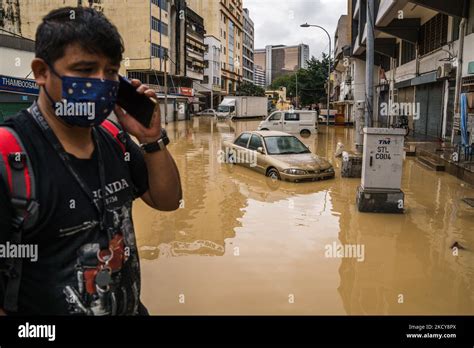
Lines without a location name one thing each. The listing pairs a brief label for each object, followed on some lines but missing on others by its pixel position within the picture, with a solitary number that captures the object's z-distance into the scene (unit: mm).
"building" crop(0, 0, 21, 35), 38497
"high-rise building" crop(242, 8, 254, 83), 114175
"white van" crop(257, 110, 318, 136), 27062
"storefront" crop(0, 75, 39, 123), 15980
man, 1594
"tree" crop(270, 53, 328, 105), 55250
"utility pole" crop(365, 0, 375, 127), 10648
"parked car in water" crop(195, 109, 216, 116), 59984
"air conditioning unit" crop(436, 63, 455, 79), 17875
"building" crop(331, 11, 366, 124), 41938
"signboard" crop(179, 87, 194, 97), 59128
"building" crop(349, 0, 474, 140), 16578
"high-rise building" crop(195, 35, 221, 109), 76375
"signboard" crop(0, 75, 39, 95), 15961
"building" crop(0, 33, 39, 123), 16125
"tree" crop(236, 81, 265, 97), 92938
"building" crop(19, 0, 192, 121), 47281
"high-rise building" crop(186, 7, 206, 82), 63438
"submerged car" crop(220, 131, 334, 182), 12047
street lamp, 34769
